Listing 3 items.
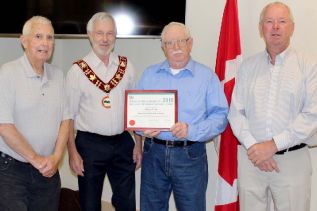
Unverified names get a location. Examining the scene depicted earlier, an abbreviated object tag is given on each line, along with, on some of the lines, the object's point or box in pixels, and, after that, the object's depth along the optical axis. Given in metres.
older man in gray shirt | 2.25
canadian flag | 2.95
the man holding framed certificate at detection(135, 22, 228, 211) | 2.49
